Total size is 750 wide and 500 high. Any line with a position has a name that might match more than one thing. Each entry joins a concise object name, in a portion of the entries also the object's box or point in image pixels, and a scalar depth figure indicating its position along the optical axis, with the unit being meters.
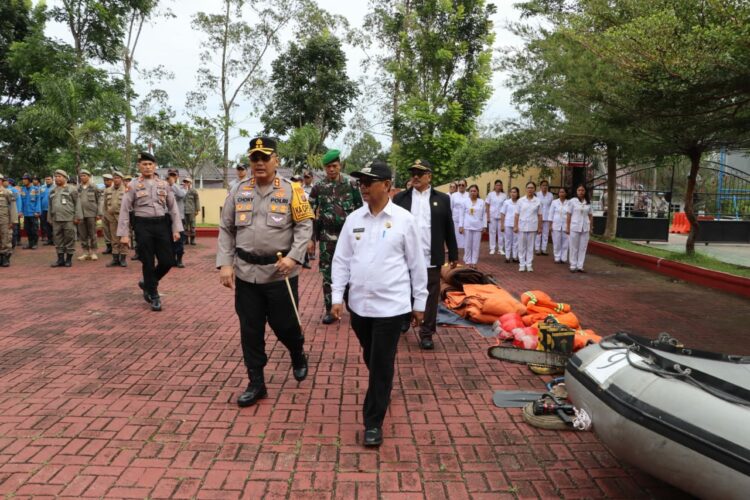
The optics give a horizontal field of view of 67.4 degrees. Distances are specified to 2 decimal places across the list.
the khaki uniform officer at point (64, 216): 11.09
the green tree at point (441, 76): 16.03
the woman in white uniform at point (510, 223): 13.12
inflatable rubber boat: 2.48
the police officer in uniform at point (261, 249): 4.14
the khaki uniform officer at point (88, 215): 11.78
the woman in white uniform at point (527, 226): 11.84
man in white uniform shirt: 3.56
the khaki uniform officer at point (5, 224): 11.14
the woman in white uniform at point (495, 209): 14.45
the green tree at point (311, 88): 27.80
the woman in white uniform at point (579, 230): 11.72
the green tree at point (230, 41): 26.02
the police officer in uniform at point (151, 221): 7.14
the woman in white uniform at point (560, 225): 12.65
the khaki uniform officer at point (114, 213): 11.40
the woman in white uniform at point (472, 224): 11.98
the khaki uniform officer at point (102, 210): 12.46
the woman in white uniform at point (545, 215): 13.91
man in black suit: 5.66
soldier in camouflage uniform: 6.52
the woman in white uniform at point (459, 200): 12.67
